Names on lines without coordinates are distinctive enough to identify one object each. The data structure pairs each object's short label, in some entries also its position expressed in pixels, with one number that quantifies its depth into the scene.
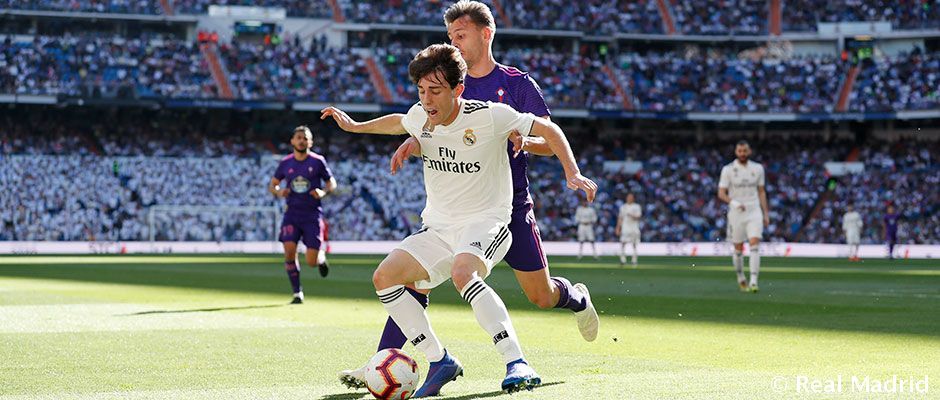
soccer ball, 7.11
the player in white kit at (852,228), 39.94
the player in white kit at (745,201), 19.23
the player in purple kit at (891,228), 39.25
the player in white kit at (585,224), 37.91
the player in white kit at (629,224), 34.19
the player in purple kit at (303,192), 17.52
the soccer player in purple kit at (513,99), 8.12
